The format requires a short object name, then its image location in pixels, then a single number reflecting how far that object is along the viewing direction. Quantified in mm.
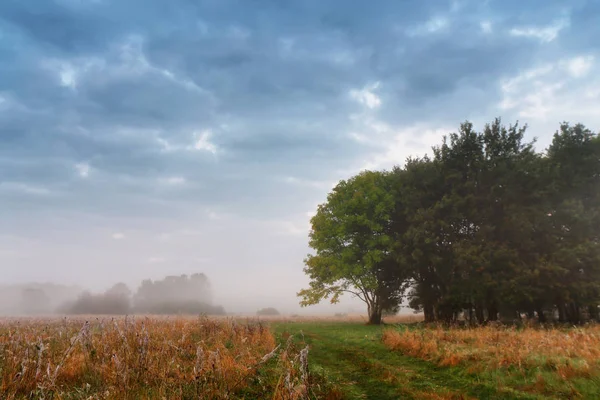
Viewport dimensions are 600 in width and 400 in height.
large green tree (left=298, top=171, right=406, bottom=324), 34344
